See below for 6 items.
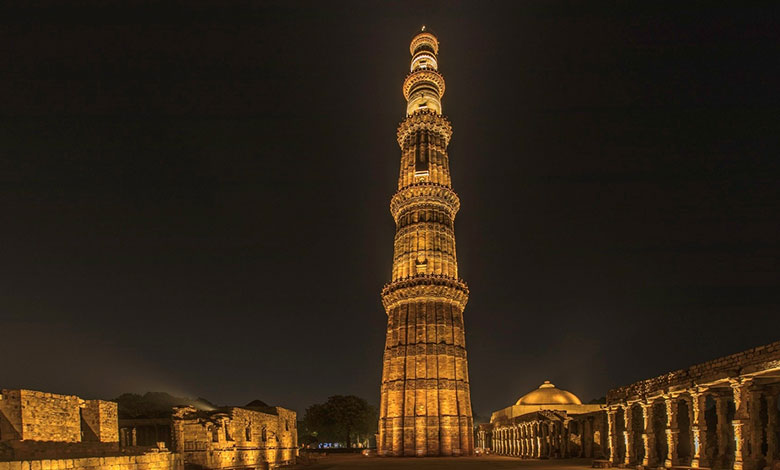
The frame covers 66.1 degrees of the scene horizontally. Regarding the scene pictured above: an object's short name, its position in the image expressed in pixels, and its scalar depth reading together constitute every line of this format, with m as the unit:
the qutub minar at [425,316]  53.59
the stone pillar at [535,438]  48.91
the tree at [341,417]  81.50
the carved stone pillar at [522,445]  53.49
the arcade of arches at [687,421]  19.53
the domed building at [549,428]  42.38
